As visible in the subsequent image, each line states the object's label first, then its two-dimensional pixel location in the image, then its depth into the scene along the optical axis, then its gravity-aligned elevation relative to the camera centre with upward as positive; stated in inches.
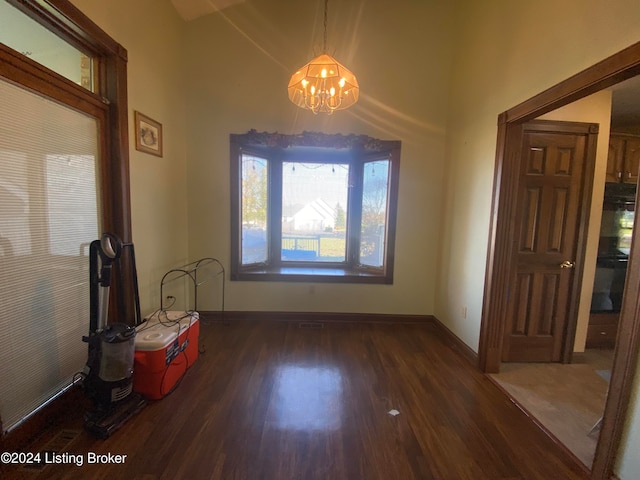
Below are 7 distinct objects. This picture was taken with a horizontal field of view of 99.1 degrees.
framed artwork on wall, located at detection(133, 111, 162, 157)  92.5 +27.1
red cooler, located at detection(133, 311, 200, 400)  74.8 -41.0
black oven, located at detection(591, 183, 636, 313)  109.8 -8.4
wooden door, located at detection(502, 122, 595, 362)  96.7 -6.5
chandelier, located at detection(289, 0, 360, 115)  75.0 +38.5
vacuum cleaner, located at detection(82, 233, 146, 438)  64.3 -34.7
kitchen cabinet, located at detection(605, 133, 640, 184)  111.7 +28.4
